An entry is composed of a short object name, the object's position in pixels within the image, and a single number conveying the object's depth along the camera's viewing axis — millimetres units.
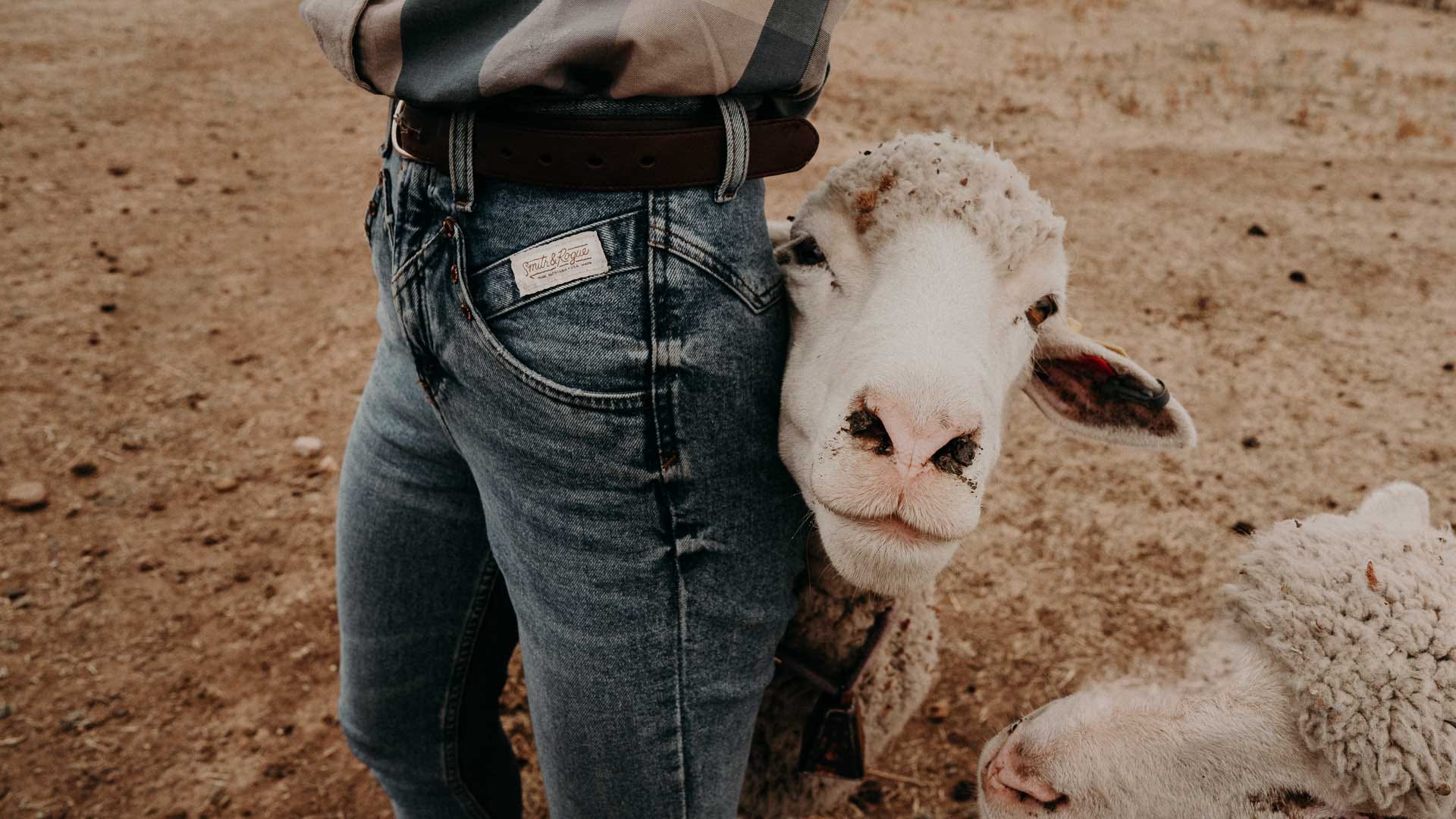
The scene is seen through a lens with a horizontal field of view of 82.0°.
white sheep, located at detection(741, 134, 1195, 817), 1061
